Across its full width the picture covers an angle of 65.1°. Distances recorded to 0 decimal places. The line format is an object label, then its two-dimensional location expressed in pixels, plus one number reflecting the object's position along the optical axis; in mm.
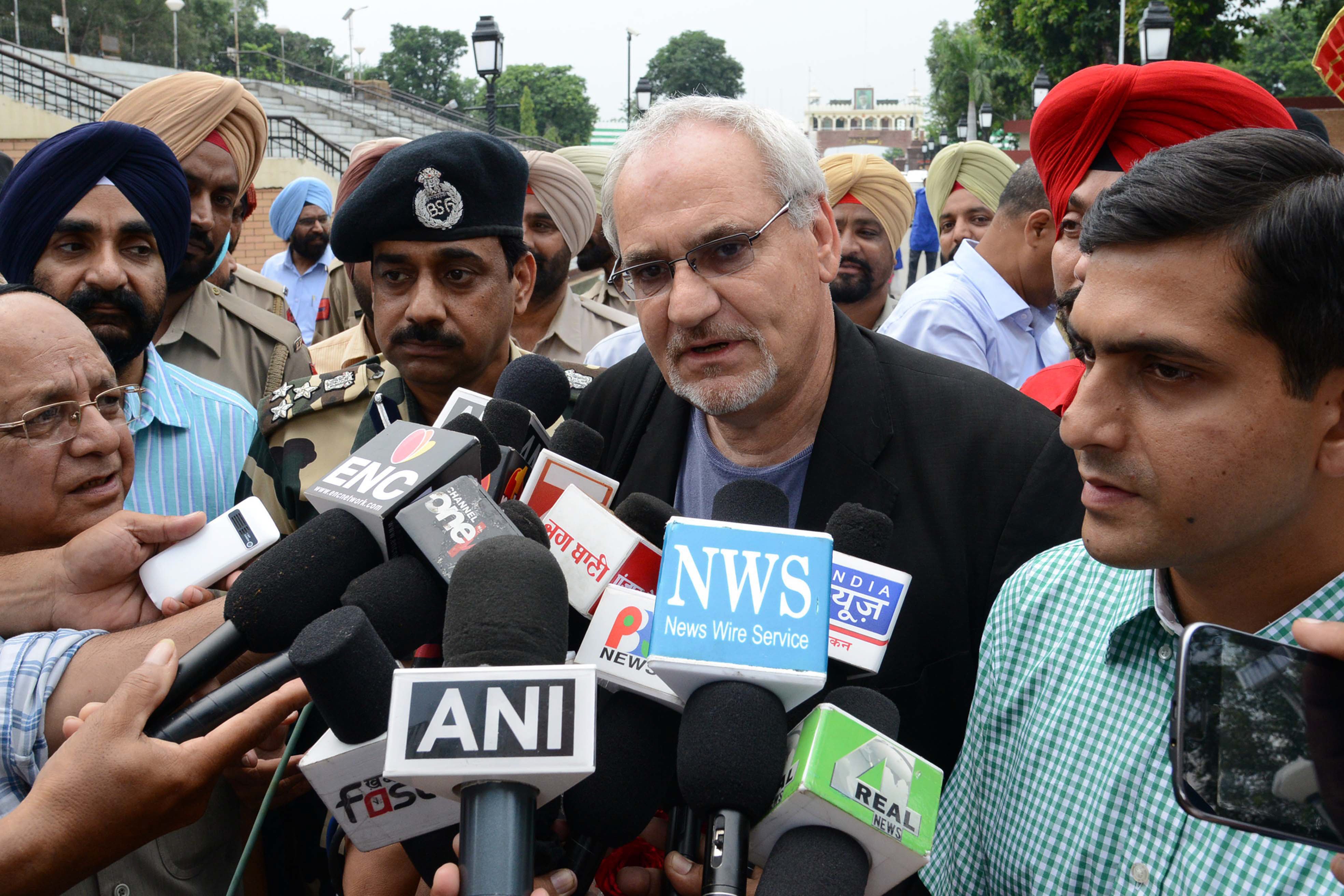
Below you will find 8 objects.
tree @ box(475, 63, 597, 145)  79750
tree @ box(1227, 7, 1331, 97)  65562
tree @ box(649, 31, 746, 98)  105688
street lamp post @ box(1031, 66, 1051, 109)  28692
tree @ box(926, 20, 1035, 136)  47094
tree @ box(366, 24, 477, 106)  95438
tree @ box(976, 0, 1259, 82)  28875
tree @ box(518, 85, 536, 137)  67625
